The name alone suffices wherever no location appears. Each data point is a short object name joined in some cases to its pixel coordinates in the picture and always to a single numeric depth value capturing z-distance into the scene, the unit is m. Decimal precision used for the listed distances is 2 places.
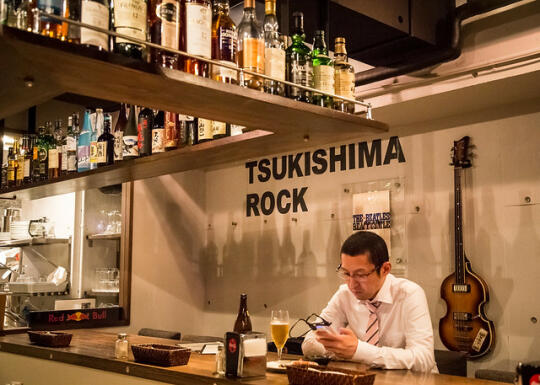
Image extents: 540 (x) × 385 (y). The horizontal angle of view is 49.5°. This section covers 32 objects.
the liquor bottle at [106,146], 3.22
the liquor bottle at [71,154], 3.43
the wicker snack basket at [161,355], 2.31
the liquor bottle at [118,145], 3.13
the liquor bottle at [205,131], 2.71
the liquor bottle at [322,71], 2.32
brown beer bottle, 2.34
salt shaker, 2.55
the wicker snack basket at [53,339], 2.97
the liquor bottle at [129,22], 1.75
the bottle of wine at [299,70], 2.25
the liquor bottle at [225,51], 2.03
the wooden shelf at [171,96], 1.62
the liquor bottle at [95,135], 3.24
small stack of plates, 4.93
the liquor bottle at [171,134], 2.86
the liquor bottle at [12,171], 4.01
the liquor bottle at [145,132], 3.05
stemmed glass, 2.31
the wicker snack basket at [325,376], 1.79
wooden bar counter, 2.13
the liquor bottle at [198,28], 1.89
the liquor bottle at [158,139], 2.93
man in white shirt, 2.65
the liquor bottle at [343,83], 2.43
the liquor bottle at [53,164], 3.61
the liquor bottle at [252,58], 2.10
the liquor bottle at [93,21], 1.65
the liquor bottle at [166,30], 1.88
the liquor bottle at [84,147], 3.26
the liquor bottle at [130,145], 3.05
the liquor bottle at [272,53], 2.15
